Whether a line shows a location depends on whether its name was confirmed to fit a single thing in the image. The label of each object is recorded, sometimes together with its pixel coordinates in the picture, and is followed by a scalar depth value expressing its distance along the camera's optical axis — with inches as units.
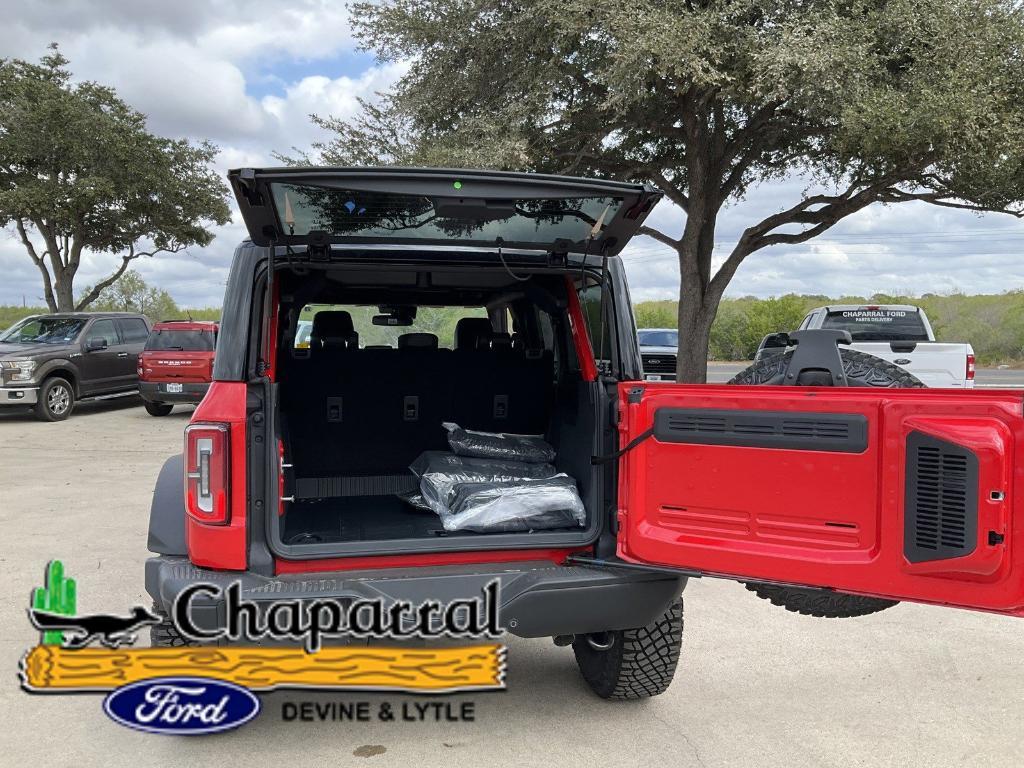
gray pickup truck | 544.7
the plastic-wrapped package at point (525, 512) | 141.9
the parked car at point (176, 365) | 555.8
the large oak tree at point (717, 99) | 510.9
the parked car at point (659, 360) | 739.4
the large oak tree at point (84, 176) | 856.3
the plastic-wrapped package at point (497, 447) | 174.2
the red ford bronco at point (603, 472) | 97.8
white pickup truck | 442.0
